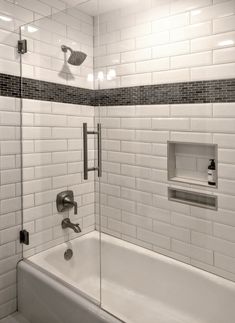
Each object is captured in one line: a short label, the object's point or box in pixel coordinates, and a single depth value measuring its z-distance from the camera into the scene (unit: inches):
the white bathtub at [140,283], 66.1
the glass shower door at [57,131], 75.4
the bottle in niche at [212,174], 70.8
